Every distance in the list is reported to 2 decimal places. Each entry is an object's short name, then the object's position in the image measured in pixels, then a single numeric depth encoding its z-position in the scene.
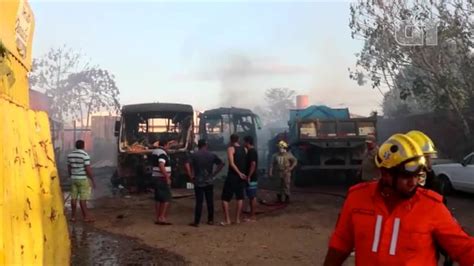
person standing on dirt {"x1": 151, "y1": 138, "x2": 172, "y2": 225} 9.75
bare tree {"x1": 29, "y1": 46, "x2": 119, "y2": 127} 41.56
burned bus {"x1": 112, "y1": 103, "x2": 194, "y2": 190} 15.24
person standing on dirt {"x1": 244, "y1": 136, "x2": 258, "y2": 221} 9.95
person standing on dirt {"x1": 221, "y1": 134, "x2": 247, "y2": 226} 9.59
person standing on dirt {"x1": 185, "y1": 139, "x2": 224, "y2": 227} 9.54
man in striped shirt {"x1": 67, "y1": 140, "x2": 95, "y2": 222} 9.78
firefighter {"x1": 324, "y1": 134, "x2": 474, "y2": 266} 2.46
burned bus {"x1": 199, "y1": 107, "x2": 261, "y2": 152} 19.30
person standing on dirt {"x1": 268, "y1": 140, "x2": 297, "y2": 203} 12.00
